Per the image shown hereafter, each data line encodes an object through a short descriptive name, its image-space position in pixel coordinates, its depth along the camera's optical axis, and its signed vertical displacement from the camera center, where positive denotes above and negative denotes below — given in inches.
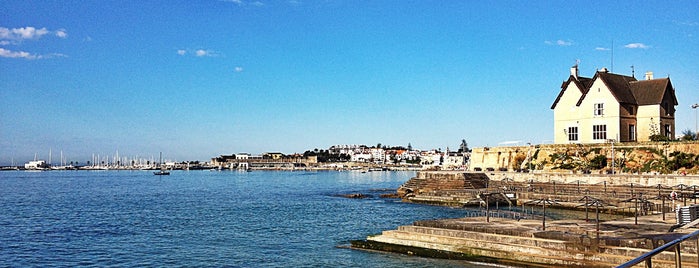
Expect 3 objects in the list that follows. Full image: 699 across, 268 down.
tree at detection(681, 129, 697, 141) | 2504.7 +106.1
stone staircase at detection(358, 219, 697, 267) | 839.1 -141.9
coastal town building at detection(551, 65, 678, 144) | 2452.0 +208.3
